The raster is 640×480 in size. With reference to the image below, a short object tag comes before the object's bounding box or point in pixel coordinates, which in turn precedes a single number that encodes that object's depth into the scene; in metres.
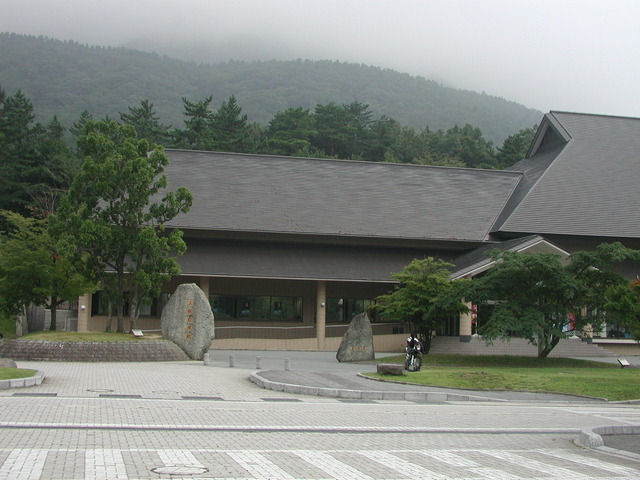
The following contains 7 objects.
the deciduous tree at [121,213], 27.27
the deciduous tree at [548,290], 26.50
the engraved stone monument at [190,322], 26.41
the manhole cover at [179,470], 7.92
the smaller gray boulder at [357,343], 27.84
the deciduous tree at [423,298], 28.92
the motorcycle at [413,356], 22.80
